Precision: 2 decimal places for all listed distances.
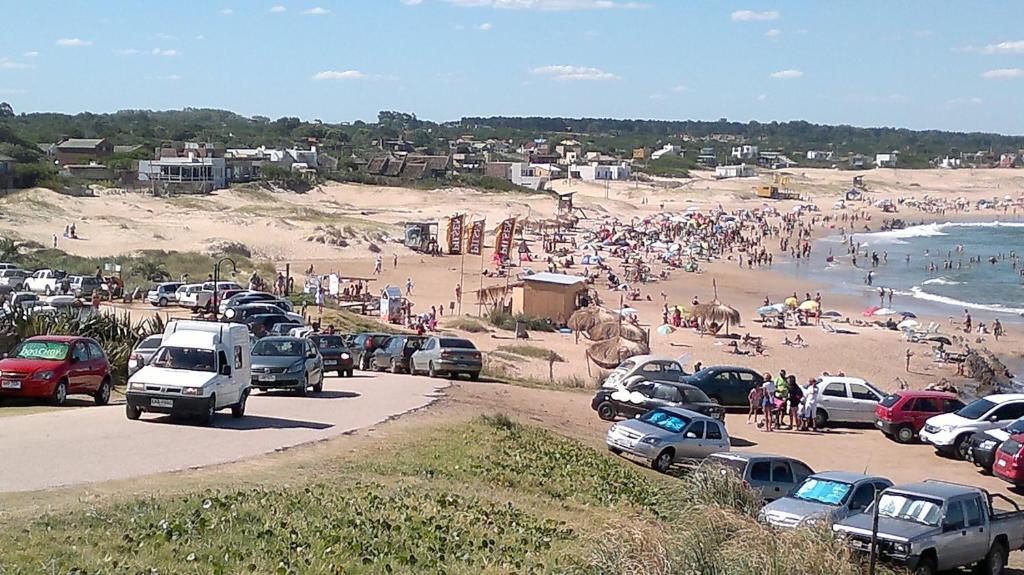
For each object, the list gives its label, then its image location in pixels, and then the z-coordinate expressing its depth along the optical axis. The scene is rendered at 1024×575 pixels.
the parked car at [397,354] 29.94
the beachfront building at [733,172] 177.00
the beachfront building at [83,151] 110.00
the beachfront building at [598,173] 155.38
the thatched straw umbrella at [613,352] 36.22
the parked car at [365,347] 30.88
